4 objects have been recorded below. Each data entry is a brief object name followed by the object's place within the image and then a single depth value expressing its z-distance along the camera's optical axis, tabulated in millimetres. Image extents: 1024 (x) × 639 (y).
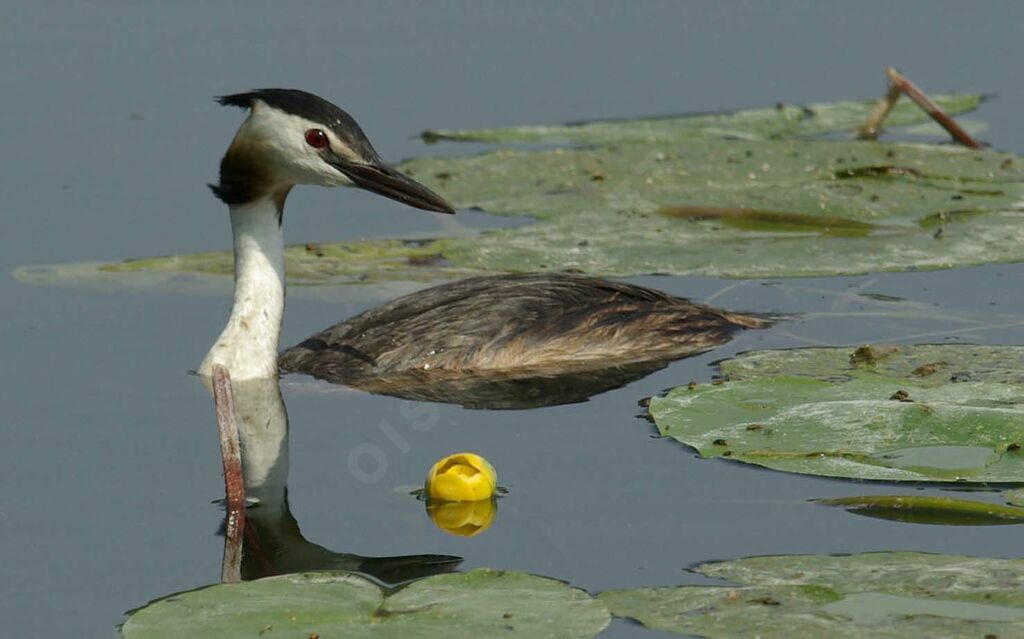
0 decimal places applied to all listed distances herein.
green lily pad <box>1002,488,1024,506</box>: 14758
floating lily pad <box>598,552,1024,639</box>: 12102
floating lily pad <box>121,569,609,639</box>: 12312
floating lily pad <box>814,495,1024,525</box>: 14687
